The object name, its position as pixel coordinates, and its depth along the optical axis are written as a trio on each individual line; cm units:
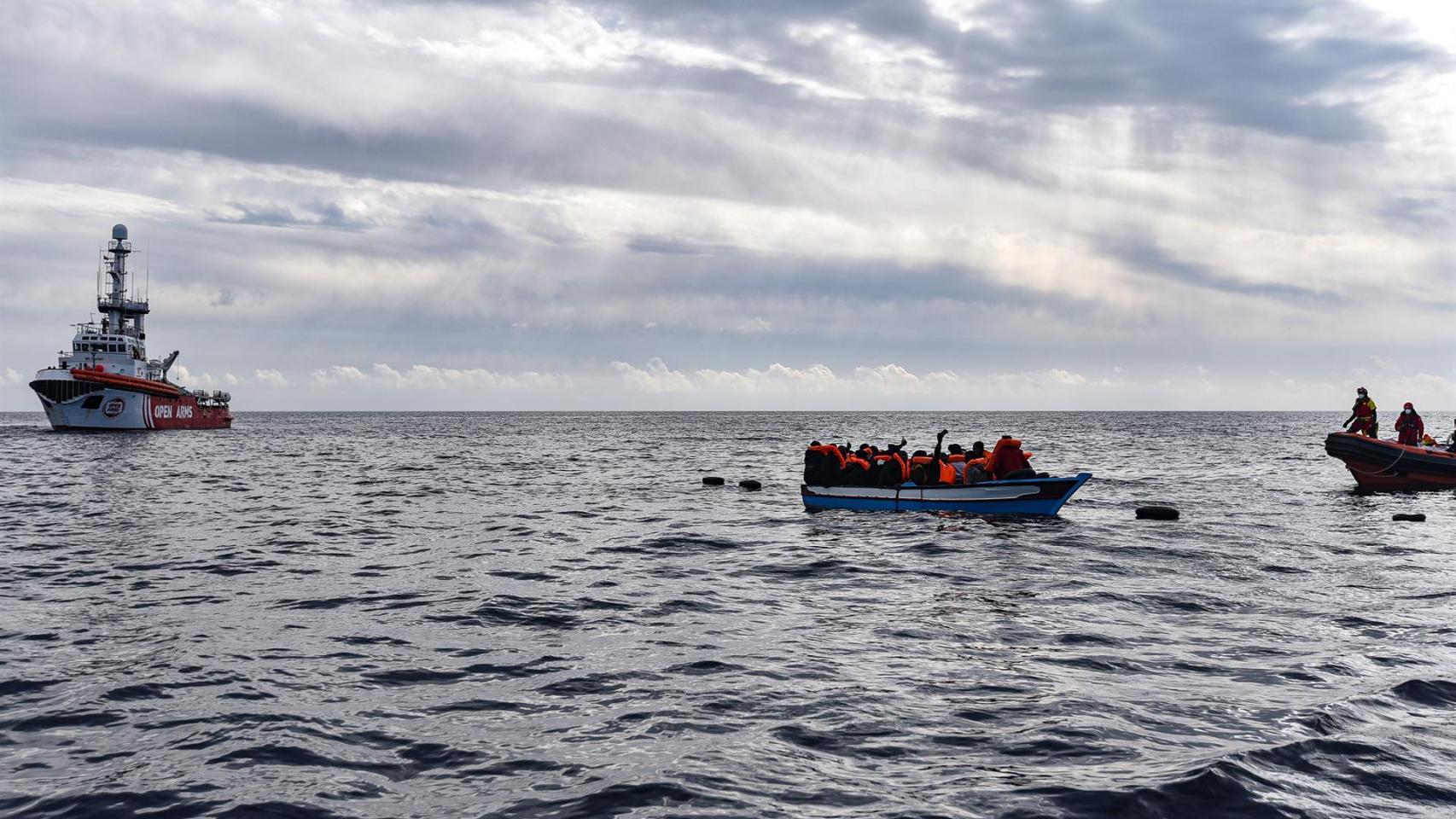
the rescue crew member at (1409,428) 3750
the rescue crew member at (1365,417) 3612
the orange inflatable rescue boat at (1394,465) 3566
